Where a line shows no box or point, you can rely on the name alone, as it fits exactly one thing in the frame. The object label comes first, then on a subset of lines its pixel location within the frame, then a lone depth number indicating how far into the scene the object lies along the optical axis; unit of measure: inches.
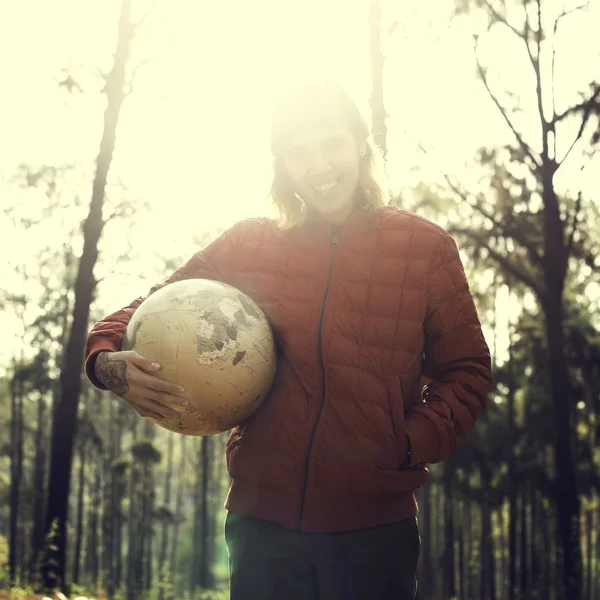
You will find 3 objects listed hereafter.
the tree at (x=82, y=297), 487.5
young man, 100.0
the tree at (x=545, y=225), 474.0
